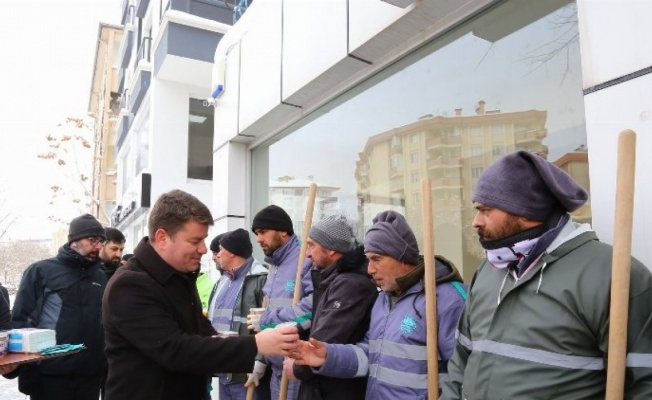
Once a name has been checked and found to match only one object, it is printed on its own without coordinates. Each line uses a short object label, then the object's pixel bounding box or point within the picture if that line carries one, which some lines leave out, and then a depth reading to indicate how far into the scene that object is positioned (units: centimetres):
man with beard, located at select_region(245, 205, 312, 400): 345
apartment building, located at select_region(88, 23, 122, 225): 2991
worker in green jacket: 163
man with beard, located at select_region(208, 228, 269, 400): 419
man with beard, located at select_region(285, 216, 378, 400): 282
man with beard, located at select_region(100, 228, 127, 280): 584
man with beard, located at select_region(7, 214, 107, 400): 404
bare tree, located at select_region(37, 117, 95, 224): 2509
